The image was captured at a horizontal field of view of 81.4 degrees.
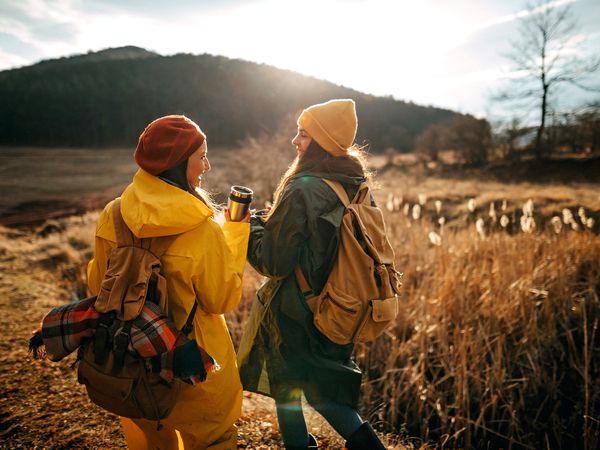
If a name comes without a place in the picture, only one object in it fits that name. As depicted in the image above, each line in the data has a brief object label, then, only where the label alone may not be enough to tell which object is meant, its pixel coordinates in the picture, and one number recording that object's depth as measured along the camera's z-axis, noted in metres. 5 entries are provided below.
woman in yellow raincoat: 1.38
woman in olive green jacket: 1.61
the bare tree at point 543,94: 23.66
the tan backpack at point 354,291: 1.56
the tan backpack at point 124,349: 1.28
